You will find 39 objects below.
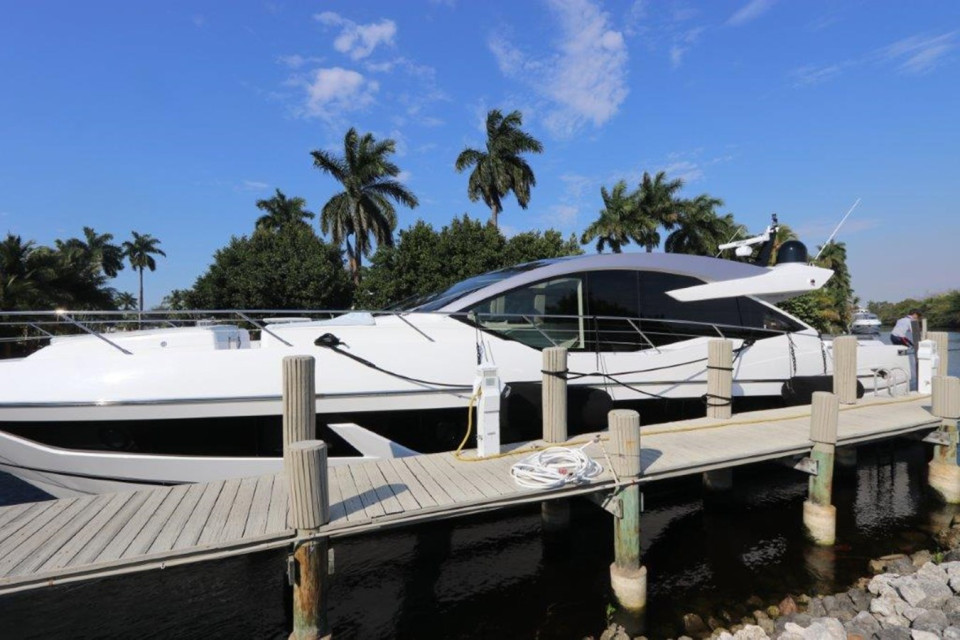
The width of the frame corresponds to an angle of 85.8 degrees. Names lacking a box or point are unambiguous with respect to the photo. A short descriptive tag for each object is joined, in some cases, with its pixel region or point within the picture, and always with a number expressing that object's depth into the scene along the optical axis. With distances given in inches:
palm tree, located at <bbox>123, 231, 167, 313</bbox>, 2487.7
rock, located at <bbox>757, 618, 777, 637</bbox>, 158.7
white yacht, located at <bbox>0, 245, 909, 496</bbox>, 162.9
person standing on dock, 340.5
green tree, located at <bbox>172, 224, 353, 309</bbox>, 898.1
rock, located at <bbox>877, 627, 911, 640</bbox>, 151.3
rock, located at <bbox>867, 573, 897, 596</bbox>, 177.9
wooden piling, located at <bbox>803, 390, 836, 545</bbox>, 197.8
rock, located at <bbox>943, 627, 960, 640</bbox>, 146.5
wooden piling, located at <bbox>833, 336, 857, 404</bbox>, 256.6
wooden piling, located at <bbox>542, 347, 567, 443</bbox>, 192.2
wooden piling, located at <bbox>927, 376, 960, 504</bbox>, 246.4
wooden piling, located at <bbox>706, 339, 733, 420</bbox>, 223.0
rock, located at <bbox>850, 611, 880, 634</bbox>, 157.5
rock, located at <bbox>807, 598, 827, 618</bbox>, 168.2
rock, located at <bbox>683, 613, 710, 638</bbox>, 158.4
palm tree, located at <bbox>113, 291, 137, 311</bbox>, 2578.7
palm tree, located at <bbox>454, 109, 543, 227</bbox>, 1042.7
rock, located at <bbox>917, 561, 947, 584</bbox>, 180.6
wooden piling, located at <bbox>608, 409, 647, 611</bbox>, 158.9
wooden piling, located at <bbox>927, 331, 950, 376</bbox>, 315.9
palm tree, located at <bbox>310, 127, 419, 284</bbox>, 1014.4
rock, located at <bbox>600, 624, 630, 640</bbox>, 152.0
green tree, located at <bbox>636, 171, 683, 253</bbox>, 1148.5
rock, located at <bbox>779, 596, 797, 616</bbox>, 168.9
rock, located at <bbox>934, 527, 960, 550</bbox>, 215.6
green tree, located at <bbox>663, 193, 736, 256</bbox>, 1182.3
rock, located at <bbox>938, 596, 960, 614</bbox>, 163.5
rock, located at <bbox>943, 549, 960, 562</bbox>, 201.6
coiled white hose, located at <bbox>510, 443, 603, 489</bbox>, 155.3
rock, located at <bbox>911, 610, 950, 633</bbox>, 153.6
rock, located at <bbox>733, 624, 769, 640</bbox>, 152.4
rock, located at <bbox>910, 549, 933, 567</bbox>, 196.9
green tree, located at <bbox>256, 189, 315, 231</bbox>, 1486.2
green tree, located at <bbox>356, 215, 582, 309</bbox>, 772.0
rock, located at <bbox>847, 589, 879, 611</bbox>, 171.2
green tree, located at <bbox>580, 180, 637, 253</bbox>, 1132.5
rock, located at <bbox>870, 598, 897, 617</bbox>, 165.5
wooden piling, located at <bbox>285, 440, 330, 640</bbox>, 121.2
